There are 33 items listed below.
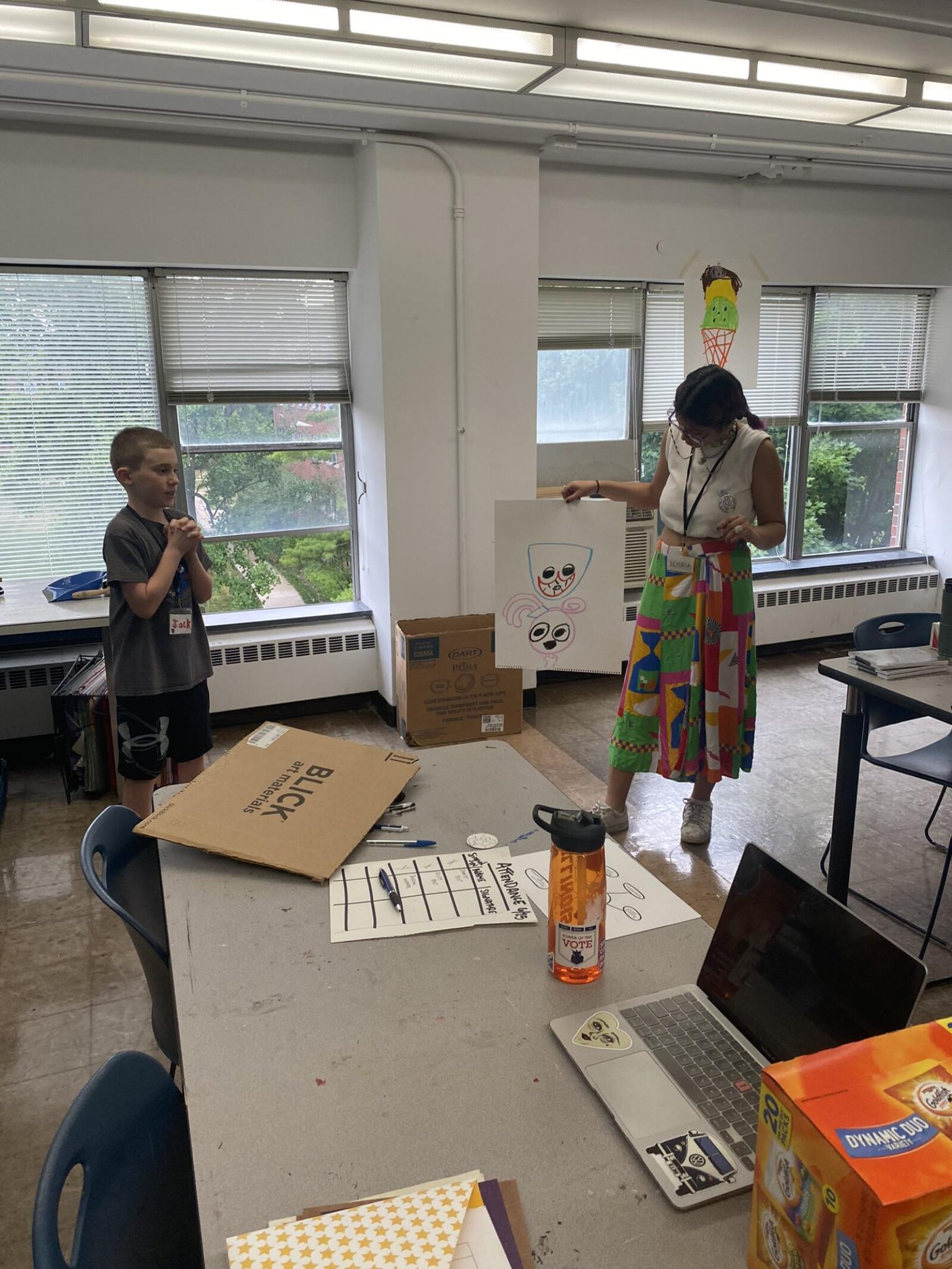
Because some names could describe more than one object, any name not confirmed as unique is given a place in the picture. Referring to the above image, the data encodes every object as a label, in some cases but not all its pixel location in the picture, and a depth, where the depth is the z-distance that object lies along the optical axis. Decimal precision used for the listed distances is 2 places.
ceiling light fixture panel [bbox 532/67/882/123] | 3.10
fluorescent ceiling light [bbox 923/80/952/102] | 3.27
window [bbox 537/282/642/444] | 4.82
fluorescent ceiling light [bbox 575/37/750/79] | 2.82
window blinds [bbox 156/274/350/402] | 4.21
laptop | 0.96
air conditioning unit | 5.09
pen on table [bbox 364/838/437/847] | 1.63
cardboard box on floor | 4.07
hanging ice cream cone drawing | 4.83
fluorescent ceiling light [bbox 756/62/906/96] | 3.05
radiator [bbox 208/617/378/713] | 4.39
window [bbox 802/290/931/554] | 5.61
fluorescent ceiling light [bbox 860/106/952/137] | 3.61
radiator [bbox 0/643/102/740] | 4.10
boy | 2.66
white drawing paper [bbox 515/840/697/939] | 1.40
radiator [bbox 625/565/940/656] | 5.55
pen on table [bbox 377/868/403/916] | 1.42
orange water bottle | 1.19
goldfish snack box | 0.65
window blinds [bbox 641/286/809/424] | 5.09
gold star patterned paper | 0.81
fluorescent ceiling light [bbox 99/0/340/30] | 2.37
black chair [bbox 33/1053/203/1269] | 0.94
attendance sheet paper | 1.38
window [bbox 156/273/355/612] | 4.26
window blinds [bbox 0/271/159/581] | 3.99
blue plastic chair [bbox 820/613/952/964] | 2.66
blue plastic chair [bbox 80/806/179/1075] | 1.47
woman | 2.77
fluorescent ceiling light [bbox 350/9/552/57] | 2.51
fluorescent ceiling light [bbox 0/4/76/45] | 2.44
